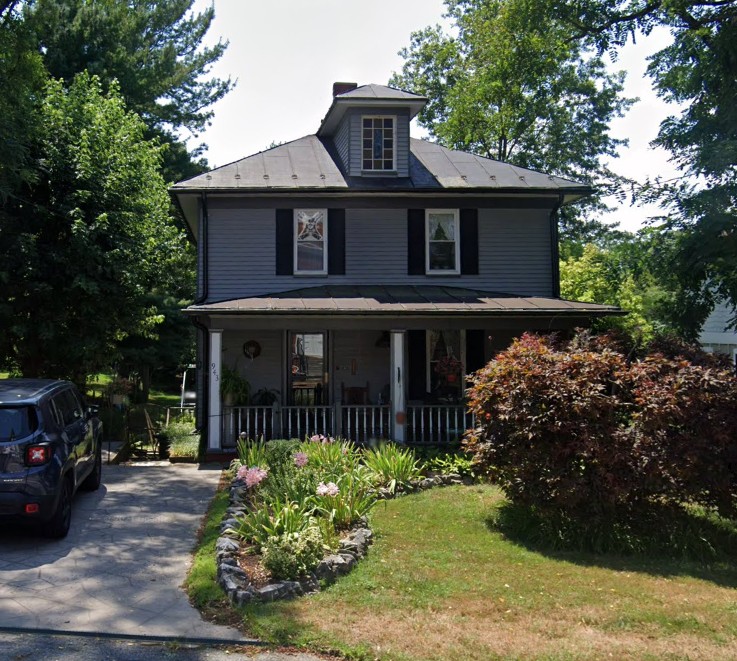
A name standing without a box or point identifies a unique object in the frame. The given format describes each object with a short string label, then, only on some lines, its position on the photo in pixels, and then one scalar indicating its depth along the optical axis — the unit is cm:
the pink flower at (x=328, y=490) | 846
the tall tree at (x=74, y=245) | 1510
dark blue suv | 776
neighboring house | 2164
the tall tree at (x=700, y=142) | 1280
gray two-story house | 1644
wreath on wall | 1667
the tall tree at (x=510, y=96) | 3041
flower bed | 687
